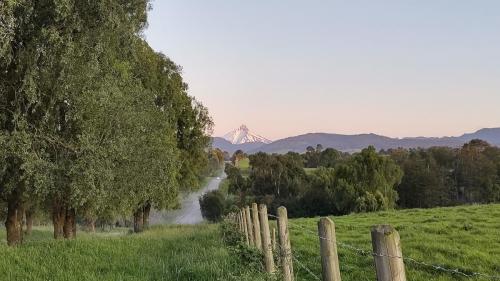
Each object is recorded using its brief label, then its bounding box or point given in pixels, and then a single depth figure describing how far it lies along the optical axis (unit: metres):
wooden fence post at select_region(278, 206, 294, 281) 8.42
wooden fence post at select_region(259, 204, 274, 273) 9.73
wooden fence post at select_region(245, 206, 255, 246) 12.77
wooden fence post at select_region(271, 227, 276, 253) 10.48
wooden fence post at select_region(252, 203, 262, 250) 11.31
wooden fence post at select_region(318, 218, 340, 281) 5.71
